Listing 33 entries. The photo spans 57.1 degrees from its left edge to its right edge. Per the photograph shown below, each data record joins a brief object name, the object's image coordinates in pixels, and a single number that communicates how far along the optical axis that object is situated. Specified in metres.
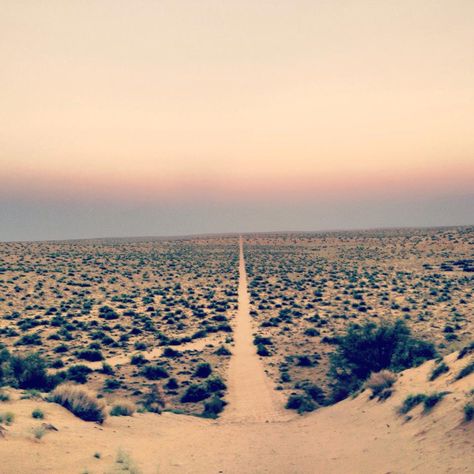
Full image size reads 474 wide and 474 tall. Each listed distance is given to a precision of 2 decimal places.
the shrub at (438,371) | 15.32
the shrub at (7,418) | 11.95
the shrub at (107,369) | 23.52
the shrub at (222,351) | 27.30
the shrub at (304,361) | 25.13
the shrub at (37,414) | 13.06
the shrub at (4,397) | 14.72
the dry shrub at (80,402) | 14.30
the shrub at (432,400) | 12.51
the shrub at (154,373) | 22.89
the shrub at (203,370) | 23.31
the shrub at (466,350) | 15.84
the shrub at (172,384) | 21.45
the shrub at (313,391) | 19.58
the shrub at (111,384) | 21.05
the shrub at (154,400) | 17.50
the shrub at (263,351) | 27.12
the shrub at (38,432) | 11.32
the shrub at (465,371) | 13.86
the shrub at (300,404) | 18.09
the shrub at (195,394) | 19.94
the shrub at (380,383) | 15.90
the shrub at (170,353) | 26.80
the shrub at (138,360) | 25.17
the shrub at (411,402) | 13.13
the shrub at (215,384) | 21.00
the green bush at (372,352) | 20.78
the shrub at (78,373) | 21.94
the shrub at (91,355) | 25.92
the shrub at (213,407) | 17.75
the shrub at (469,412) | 10.88
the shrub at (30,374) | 18.83
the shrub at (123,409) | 15.48
